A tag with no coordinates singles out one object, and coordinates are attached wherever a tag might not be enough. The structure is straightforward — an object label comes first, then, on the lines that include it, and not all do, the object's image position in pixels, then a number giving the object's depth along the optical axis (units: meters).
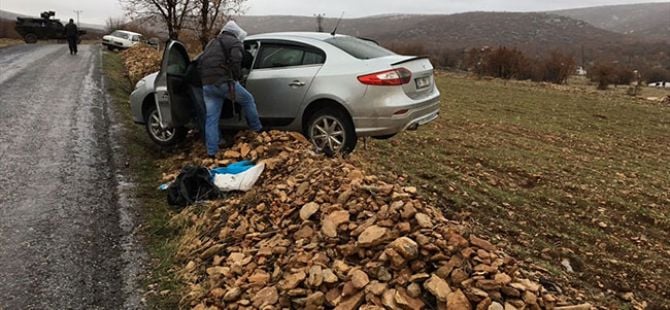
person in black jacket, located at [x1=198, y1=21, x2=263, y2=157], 6.44
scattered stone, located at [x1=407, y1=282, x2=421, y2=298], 3.40
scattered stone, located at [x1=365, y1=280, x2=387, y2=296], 3.46
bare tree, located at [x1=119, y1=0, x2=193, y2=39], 17.65
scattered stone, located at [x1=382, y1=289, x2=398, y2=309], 3.35
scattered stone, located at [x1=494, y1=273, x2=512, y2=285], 3.37
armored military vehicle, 35.56
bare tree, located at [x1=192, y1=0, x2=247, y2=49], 17.50
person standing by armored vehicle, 23.64
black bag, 5.48
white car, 29.75
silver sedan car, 6.20
